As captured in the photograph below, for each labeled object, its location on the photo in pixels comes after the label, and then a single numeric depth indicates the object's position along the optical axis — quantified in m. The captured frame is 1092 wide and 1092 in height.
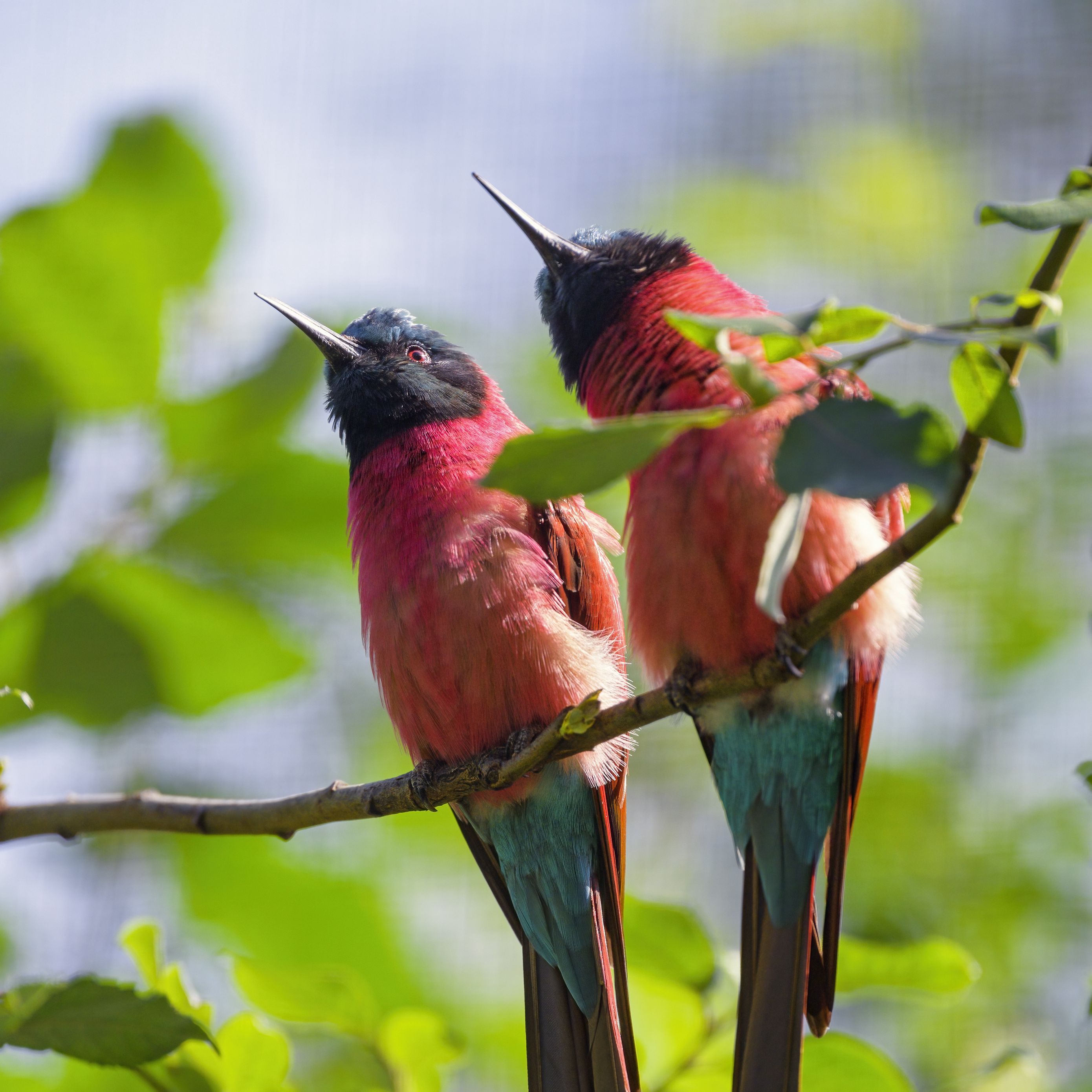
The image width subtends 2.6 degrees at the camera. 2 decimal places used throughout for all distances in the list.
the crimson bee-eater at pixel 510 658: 5.66
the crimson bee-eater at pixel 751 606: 5.61
